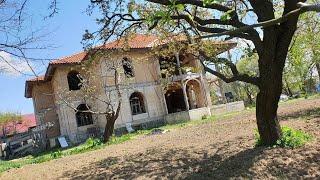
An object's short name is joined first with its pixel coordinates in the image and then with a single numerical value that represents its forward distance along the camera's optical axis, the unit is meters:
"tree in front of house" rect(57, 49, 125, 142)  16.51
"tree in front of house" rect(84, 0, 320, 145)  5.34
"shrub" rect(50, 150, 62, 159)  10.31
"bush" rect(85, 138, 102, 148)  11.73
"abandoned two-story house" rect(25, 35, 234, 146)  17.42
